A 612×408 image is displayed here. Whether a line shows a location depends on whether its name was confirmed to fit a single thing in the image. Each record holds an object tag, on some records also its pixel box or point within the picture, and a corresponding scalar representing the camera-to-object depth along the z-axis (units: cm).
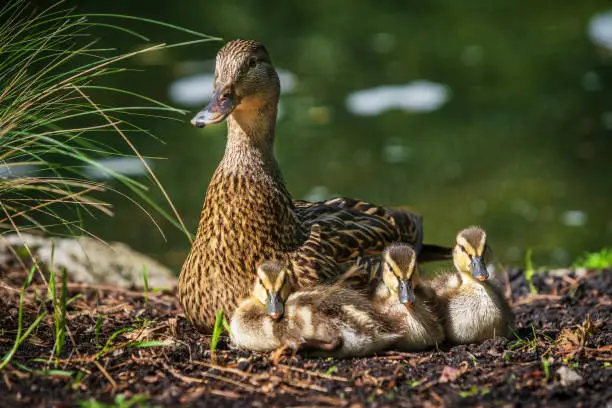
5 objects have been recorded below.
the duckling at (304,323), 860
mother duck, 937
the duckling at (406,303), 889
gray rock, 1316
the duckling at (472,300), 927
